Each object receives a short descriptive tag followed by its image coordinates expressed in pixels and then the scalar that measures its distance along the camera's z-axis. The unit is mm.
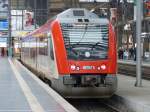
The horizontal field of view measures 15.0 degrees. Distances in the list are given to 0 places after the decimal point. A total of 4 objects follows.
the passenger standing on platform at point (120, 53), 63759
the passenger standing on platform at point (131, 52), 61281
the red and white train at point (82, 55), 18156
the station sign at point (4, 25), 99575
